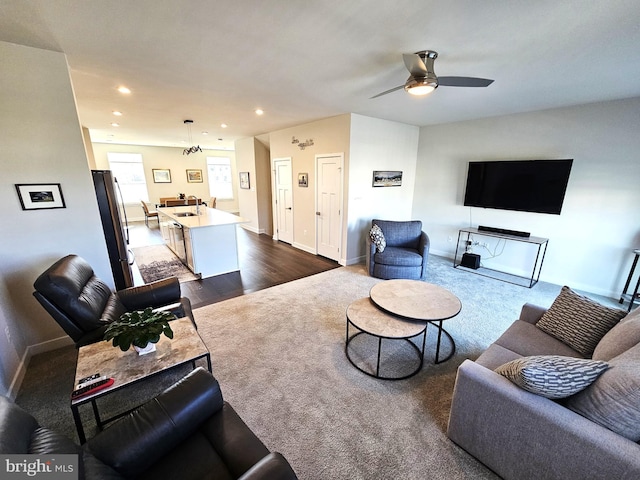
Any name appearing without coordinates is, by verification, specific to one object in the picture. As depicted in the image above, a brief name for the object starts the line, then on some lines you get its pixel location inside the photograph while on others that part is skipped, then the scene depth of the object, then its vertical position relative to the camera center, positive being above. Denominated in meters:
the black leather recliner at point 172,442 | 0.91 -1.10
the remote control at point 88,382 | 1.40 -1.11
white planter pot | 1.67 -1.09
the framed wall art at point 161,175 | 9.38 +0.16
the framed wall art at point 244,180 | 7.47 +0.00
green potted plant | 1.52 -0.90
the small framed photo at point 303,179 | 5.44 +0.01
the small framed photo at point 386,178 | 4.94 +0.05
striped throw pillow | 1.22 -0.91
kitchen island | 4.14 -1.05
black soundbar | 4.16 -0.83
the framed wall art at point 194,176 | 10.09 +0.14
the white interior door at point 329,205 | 4.76 -0.47
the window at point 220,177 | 10.65 +0.11
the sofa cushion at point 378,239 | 4.16 -0.93
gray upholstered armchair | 4.06 -1.15
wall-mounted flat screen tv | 3.80 -0.05
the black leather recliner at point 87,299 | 1.77 -0.99
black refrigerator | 2.93 -0.56
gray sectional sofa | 1.09 -1.12
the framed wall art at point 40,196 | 2.29 -0.15
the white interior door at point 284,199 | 6.05 -0.46
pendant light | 5.11 +1.13
